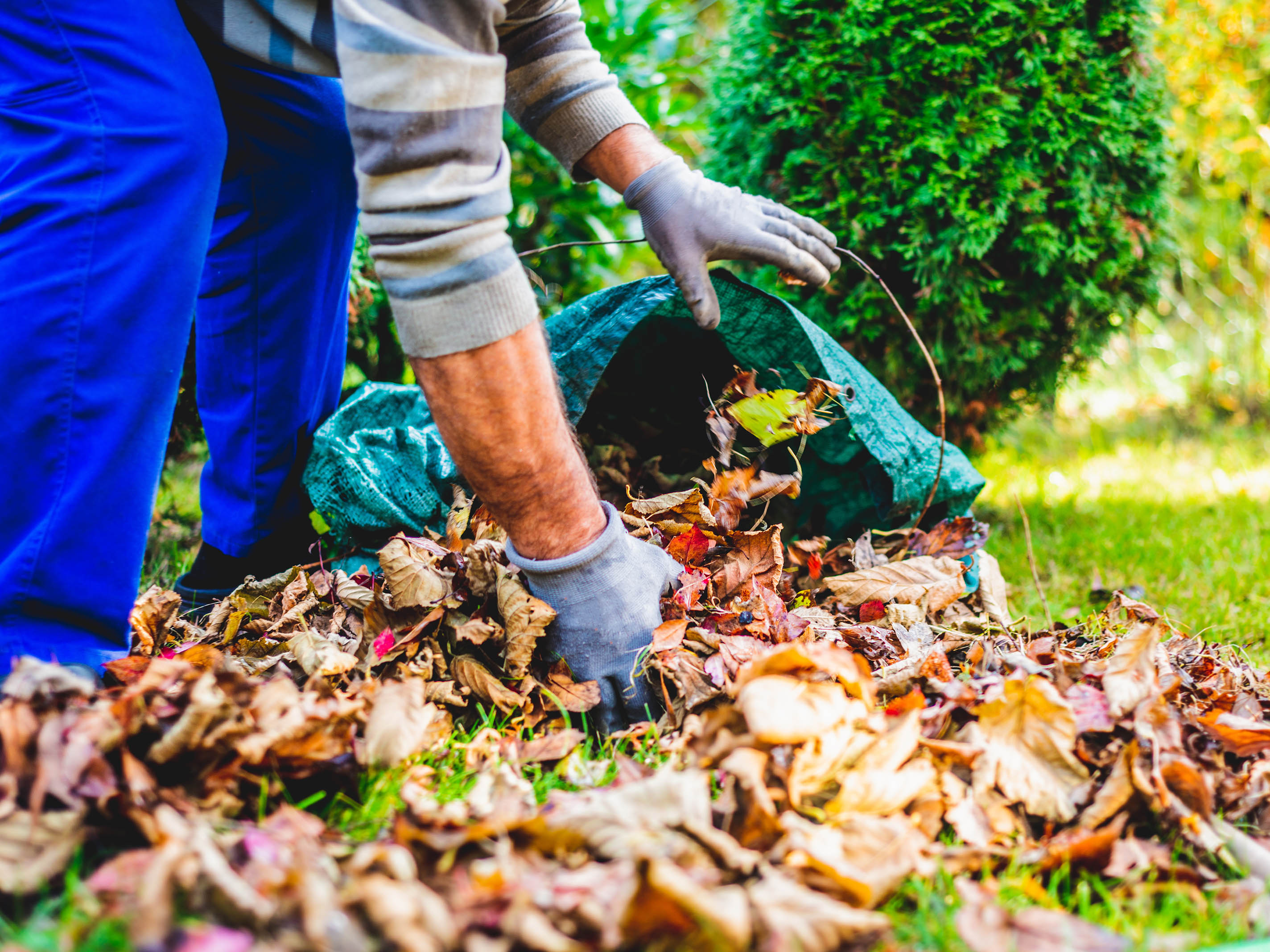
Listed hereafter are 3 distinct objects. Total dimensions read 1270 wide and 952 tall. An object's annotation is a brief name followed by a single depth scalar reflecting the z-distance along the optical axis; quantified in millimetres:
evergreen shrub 2369
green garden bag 1680
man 1089
